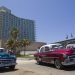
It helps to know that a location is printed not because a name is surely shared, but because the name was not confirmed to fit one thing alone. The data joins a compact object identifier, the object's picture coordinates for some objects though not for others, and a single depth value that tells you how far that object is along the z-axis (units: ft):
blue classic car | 19.00
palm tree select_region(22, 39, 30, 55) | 74.67
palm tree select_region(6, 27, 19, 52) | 69.95
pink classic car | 18.24
